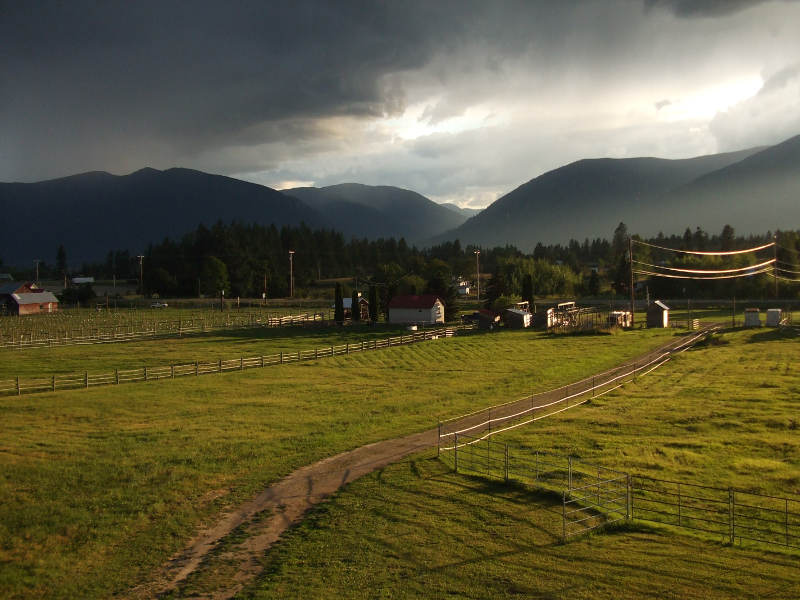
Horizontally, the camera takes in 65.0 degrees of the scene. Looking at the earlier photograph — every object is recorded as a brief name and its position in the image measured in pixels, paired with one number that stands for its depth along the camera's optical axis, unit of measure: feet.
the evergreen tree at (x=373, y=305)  302.86
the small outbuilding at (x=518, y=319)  289.12
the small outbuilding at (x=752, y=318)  272.10
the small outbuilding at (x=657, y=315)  288.30
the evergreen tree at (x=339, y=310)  295.69
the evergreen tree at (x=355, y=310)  307.17
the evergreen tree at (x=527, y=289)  334.85
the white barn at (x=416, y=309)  300.40
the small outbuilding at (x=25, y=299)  374.84
